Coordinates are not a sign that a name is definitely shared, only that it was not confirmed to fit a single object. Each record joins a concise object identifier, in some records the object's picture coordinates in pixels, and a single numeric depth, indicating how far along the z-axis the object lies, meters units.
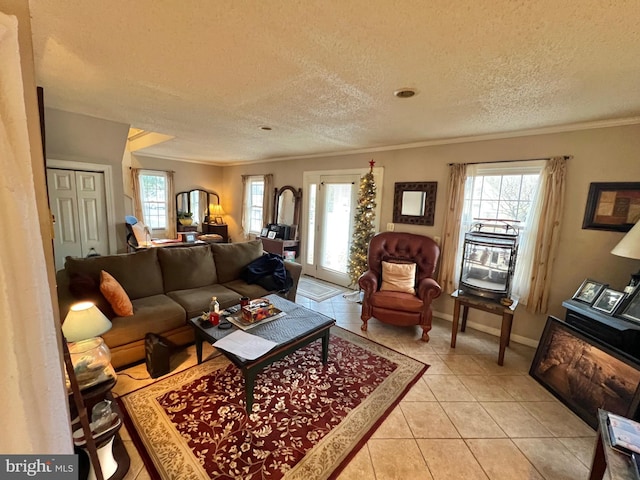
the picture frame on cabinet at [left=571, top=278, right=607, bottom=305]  2.26
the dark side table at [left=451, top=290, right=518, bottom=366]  2.49
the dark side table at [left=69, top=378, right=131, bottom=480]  1.24
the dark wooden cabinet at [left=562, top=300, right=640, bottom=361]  1.90
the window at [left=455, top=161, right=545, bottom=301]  2.84
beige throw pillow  3.16
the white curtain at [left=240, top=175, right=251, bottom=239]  6.05
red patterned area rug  1.50
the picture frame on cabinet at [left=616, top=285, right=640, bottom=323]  1.97
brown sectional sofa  2.17
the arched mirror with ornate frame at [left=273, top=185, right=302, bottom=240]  5.05
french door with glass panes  4.40
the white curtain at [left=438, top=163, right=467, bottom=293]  3.21
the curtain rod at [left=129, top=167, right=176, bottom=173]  5.58
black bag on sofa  3.23
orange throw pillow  2.20
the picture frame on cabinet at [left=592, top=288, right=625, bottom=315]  2.09
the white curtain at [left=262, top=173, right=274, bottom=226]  5.48
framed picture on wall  2.33
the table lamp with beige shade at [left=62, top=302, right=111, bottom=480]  1.48
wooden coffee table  1.79
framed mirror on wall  3.49
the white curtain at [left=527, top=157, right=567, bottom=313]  2.63
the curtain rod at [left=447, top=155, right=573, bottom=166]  2.61
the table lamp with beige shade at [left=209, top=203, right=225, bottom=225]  6.62
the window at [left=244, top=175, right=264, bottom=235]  5.92
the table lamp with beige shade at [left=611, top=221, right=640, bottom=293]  2.01
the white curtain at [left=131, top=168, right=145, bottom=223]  5.46
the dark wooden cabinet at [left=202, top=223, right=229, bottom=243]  6.48
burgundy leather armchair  2.88
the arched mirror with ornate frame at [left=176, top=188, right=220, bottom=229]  6.18
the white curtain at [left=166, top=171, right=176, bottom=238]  5.94
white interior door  3.10
